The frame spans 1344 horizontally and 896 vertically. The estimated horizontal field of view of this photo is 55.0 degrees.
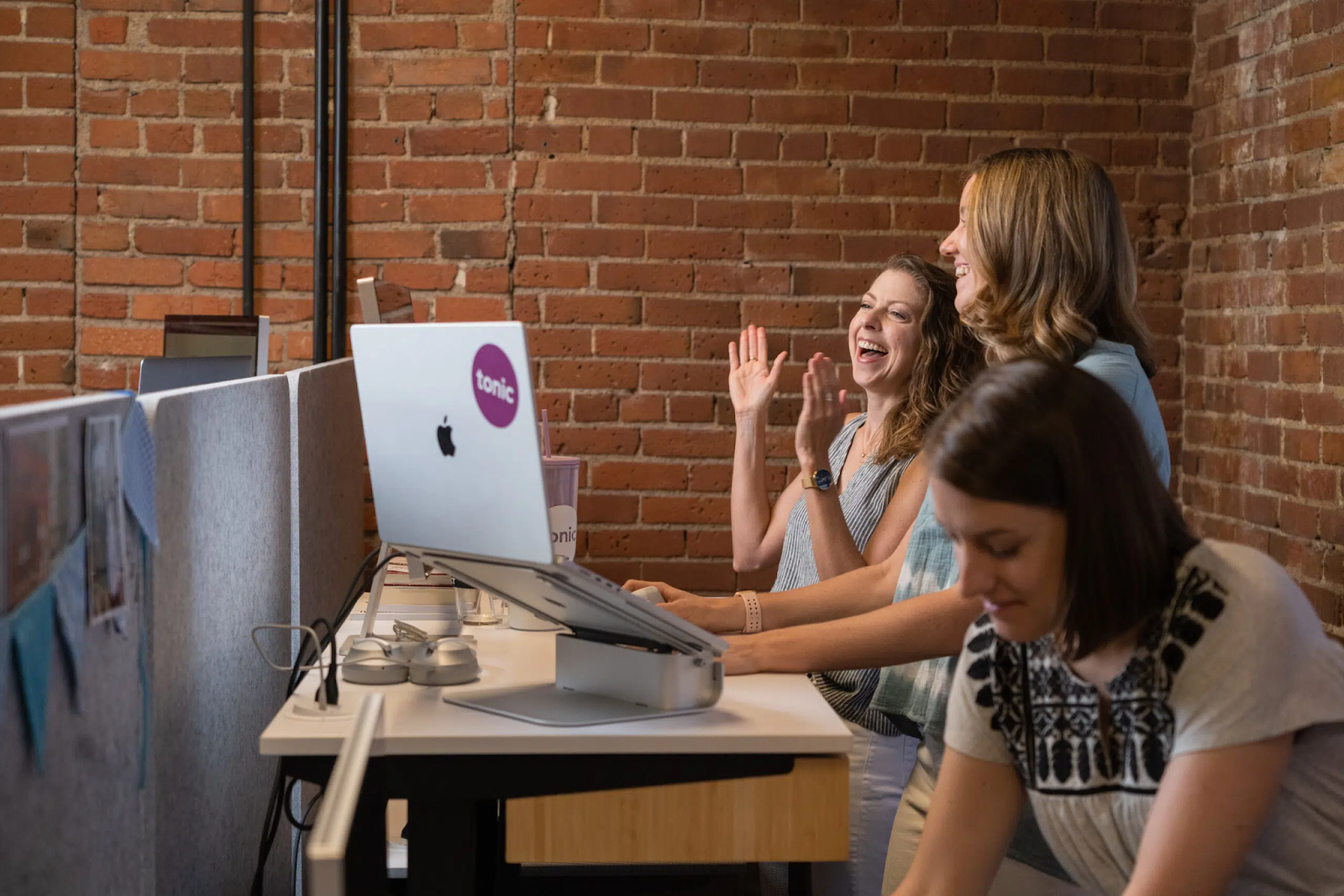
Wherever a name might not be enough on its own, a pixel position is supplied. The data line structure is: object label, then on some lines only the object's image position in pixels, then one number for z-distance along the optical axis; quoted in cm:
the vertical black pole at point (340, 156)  292
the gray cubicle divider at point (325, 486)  212
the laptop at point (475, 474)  136
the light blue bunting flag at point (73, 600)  107
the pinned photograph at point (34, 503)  97
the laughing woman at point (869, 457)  194
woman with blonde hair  169
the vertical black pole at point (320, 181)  290
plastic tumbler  196
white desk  138
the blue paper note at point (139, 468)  124
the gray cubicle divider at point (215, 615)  138
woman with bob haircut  109
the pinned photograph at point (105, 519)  114
